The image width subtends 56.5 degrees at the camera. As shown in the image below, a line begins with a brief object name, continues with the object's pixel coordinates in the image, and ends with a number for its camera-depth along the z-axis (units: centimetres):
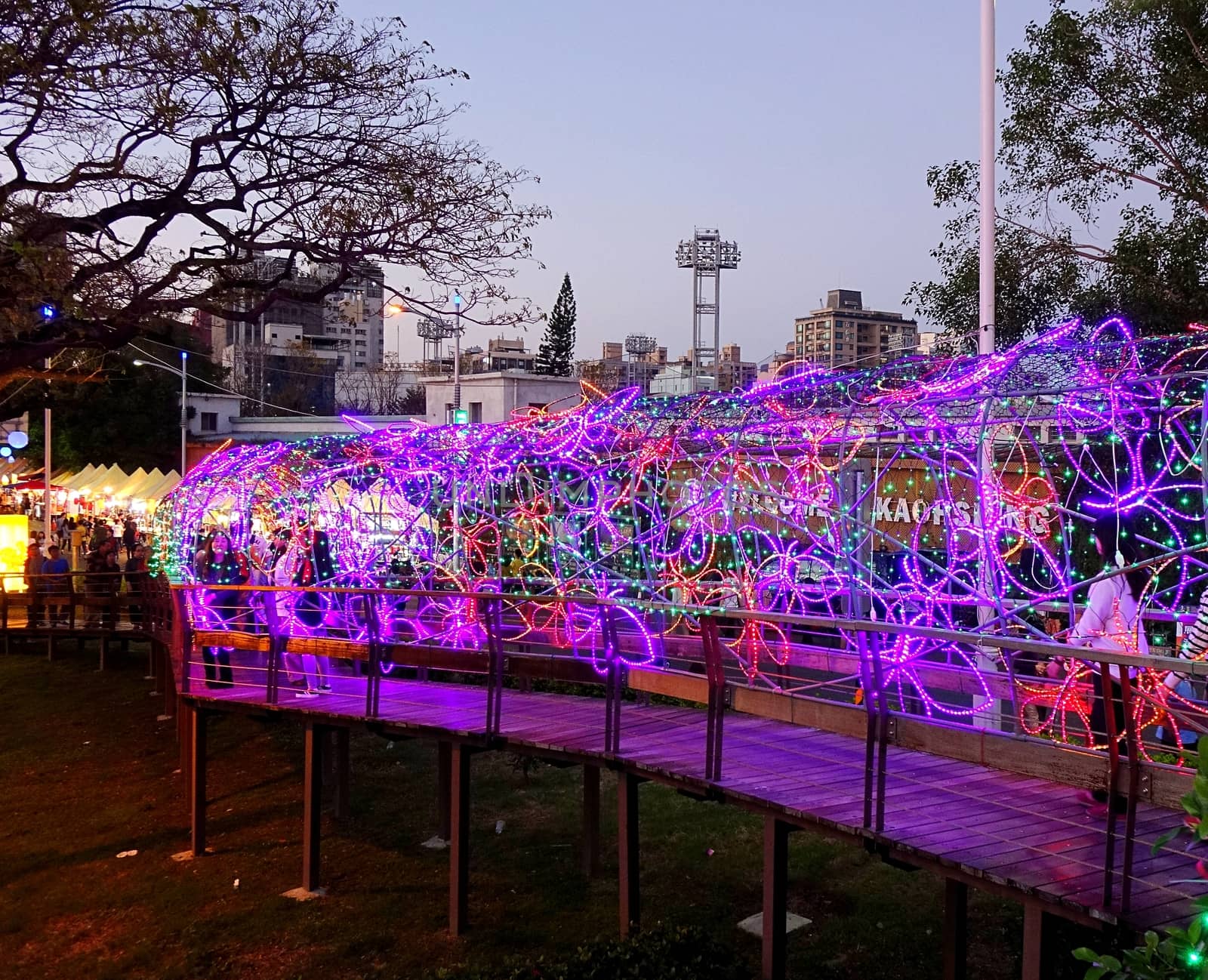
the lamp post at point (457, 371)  2198
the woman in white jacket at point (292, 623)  934
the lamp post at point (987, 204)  973
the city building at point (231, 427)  3588
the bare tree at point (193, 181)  905
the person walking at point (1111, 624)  575
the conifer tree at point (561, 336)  5588
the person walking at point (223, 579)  1177
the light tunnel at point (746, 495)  654
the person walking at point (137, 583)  1548
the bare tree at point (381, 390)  5894
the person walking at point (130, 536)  2366
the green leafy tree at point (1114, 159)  1257
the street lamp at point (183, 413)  3089
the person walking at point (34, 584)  1672
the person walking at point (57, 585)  1634
